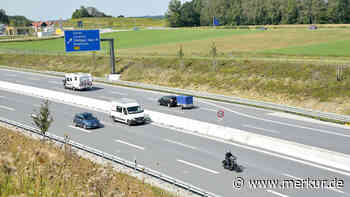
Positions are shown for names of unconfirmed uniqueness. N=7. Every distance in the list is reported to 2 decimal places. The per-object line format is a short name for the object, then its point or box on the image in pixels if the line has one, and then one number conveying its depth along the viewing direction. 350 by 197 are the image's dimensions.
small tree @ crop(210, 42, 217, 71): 63.59
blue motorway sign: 59.28
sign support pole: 67.62
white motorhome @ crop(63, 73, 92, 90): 55.22
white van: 35.25
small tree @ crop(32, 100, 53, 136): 26.39
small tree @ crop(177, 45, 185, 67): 67.26
